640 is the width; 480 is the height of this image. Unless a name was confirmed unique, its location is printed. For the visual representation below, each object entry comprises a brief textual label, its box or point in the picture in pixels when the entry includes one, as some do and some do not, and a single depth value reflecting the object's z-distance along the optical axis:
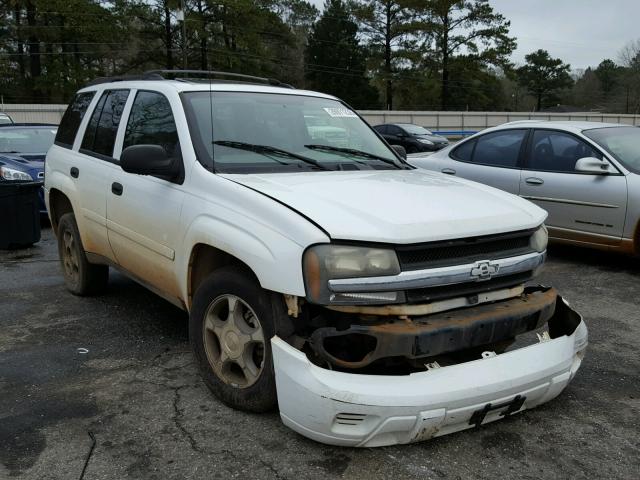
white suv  2.69
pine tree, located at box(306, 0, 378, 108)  65.56
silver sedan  6.28
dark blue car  8.74
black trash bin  7.54
